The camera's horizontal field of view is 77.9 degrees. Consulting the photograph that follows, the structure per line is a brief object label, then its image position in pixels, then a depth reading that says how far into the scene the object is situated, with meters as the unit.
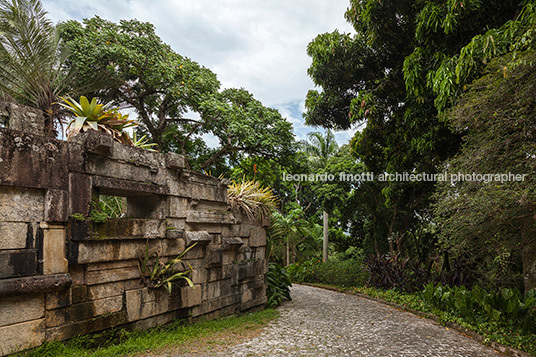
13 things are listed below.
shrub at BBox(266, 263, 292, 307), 7.88
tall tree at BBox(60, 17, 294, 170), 9.91
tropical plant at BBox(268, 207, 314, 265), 13.30
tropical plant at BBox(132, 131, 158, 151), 5.36
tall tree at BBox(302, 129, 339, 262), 20.12
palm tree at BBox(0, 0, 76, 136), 6.42
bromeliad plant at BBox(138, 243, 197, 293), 4.65
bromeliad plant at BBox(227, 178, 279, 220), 6.90
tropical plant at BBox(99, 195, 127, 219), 6.85
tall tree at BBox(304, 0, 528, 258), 6.51
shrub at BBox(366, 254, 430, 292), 8.92
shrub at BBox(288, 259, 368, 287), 10.88
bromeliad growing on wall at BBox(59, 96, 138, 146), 4.62
